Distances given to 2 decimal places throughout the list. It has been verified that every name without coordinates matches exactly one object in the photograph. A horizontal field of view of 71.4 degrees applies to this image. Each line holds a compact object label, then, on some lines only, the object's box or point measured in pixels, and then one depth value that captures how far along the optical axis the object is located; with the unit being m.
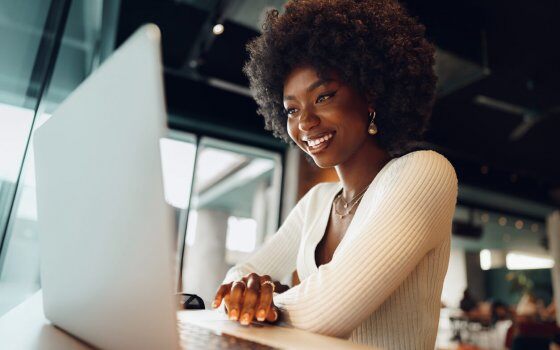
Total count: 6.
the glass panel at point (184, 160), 5.02
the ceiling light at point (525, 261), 16.33
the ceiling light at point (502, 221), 10.42
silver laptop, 0.34
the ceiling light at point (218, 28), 3.81
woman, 0.81
